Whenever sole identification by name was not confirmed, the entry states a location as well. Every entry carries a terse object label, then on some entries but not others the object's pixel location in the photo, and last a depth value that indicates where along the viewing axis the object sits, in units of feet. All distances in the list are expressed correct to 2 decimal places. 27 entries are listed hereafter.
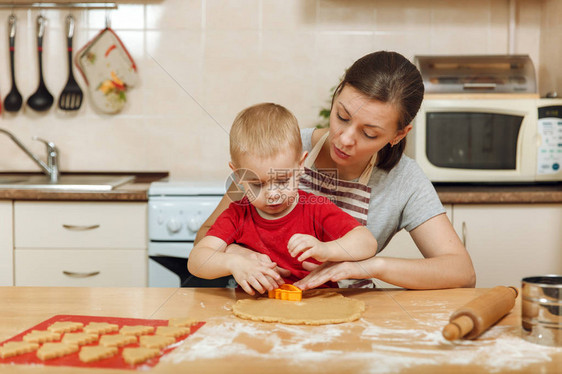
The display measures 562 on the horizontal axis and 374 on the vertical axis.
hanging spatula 8.71
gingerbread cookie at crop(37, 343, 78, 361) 2.50
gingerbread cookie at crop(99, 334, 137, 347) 2.62
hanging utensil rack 8.61
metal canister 2.66
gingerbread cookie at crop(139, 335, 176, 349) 2.60
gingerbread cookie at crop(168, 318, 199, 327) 2.93
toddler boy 3.43
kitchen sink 7.16
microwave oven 7.39
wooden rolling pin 2.61
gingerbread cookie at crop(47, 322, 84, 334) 2.84
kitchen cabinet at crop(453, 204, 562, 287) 6.93
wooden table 2.43
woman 3.84
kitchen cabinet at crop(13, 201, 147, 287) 7.10
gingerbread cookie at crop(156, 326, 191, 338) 2.75
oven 7.02
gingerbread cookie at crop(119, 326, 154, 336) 2.77
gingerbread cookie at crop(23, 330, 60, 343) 2.70
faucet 8.49
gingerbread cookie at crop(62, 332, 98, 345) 2.67
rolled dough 3.03
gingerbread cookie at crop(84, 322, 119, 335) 2.79
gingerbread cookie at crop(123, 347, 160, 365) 2.44
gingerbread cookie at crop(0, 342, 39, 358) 2.53
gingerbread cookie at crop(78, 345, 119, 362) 2.47
